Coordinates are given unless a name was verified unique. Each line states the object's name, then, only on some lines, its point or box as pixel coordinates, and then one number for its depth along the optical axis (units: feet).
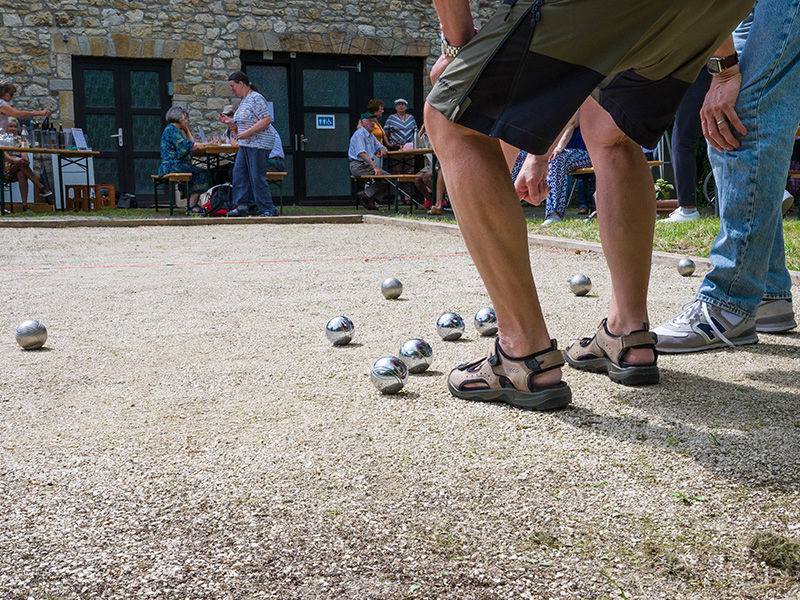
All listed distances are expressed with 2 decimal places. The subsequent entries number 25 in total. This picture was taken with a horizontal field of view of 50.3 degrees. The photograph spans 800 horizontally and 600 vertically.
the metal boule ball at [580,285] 14.01
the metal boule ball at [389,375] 7.89
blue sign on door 57.88
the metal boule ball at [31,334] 10.21
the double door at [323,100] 56.59
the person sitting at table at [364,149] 46.85
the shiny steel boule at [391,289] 14.07
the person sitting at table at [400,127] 50.78
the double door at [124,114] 52.90
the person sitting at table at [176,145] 42.52
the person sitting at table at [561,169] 31.83
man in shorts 6.35
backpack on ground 41.50
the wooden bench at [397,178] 41.55
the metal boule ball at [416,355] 8.75
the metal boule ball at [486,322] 10.71
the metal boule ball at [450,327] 10.55
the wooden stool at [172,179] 40.86
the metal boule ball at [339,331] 10.32
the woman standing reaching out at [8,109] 45.60
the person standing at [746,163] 9.18
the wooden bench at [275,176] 43.35
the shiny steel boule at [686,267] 16.14
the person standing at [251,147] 39.81
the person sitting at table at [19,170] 46.96
